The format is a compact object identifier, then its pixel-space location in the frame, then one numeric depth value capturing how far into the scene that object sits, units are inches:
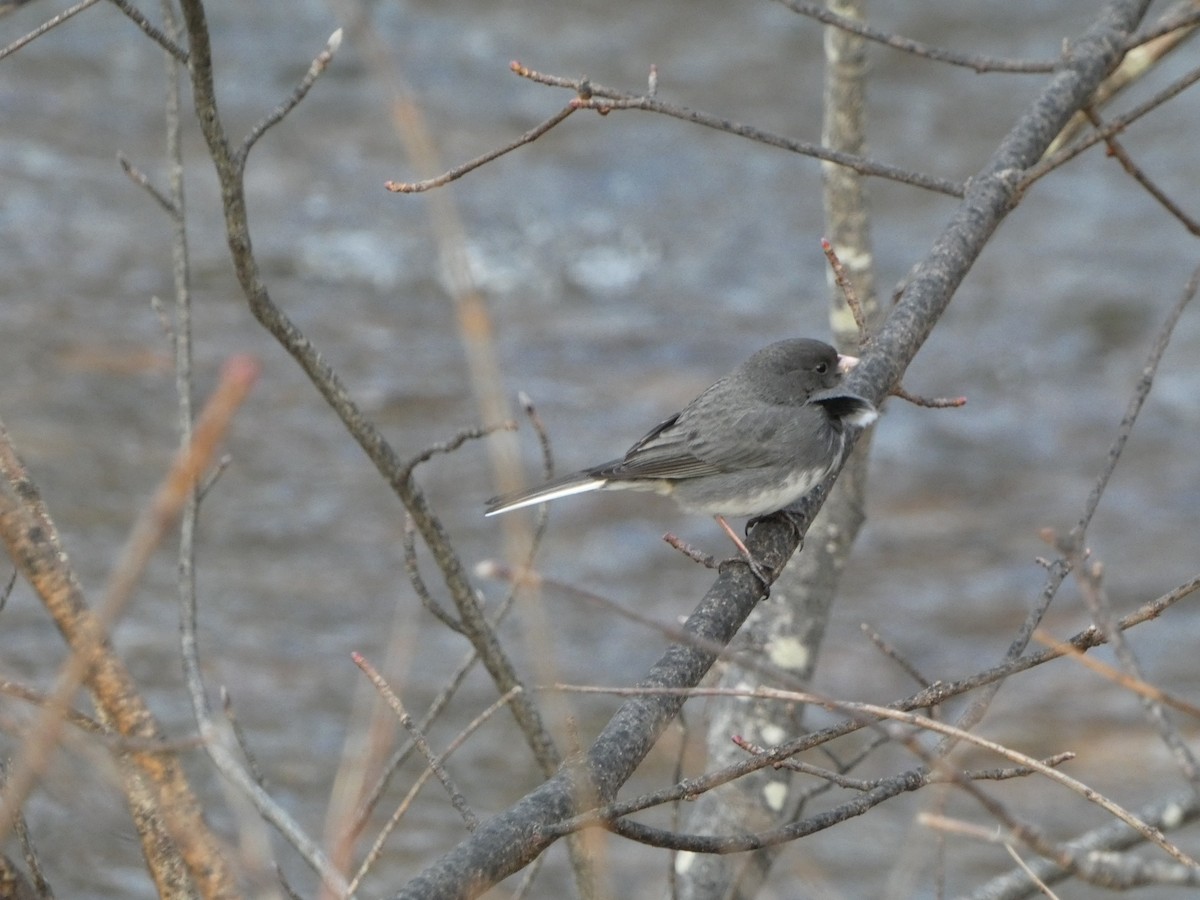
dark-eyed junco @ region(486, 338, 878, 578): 262.4
